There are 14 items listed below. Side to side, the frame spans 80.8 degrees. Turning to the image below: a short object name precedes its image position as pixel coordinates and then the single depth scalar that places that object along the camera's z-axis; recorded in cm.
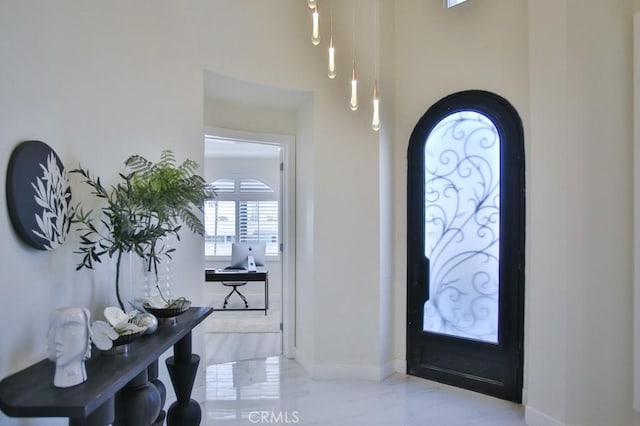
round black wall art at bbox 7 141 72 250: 164
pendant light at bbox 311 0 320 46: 219
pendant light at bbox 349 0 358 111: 354
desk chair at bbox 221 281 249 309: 668
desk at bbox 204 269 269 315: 605
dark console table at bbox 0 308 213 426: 131
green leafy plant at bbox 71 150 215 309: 205
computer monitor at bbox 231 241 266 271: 635
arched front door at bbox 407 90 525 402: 310
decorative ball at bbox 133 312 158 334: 199
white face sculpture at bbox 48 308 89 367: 143
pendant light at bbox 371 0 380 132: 353
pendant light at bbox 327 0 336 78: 239
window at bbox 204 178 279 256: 771
